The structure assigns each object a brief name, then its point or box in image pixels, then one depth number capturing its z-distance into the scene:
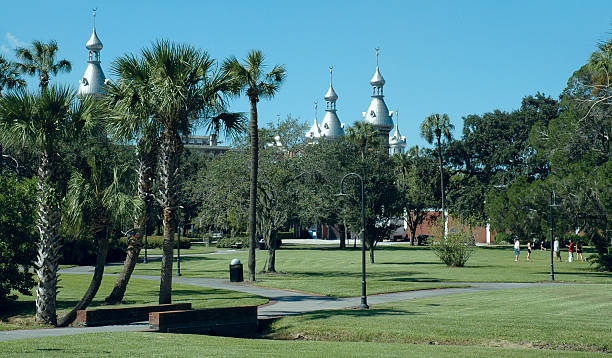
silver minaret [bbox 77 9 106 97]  116.56
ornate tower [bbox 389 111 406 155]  169.25
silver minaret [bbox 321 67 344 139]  132.25
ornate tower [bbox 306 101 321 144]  137.85
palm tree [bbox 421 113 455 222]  76.44
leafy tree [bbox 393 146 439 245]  79.69
